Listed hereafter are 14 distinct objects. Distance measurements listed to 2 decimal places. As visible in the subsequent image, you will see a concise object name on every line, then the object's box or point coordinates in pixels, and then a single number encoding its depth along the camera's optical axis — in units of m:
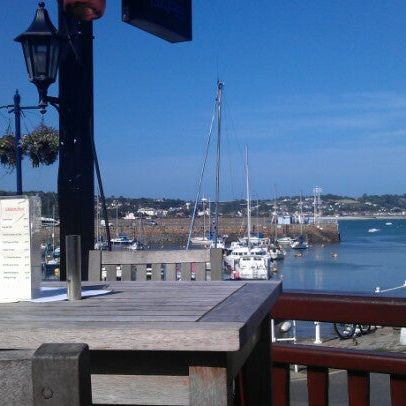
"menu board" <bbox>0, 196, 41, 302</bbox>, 2.32
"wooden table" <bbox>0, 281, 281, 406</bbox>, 1.64
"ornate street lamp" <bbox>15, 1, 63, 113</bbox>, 4.38
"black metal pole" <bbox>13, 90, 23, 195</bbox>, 4.69
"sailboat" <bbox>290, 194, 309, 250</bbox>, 80.75
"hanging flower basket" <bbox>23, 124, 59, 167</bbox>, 5.46
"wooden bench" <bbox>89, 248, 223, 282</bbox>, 3.67
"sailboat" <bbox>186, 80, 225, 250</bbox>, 28.45
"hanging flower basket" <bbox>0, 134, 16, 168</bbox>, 5.43
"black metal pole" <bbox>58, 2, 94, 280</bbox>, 4.73
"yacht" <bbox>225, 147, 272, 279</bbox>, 44.31
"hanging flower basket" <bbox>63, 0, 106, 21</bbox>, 4.33
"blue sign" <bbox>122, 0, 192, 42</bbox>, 4.40
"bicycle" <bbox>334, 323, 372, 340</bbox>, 12.49
